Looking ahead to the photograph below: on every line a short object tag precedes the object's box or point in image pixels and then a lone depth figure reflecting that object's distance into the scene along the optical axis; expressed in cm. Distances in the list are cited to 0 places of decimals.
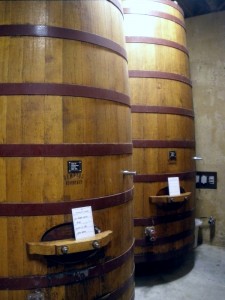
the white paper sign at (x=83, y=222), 172
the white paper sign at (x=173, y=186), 294
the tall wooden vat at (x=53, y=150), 166
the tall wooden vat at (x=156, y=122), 288
